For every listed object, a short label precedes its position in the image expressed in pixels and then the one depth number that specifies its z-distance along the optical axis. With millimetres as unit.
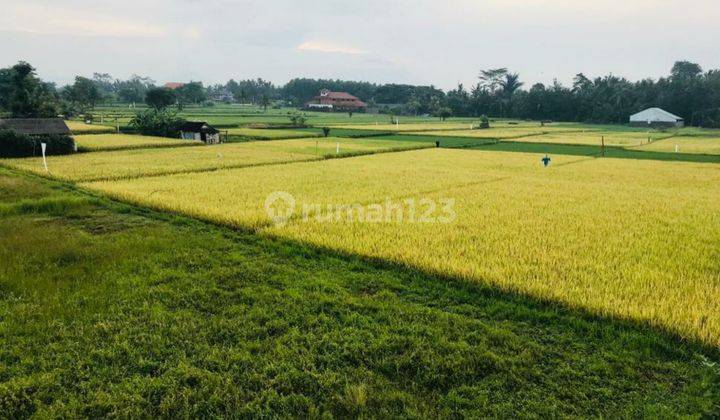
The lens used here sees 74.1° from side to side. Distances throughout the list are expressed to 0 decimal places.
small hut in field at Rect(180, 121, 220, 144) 43031
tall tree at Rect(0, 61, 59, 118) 50875
